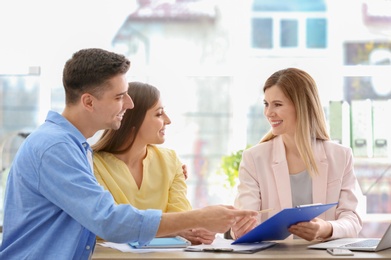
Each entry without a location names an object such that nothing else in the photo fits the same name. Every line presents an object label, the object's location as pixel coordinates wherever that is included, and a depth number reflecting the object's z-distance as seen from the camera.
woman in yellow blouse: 4.12
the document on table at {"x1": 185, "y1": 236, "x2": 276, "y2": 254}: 3.29
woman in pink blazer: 4.26
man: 3.00
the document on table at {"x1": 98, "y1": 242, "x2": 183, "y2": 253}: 3.27
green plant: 6.83
